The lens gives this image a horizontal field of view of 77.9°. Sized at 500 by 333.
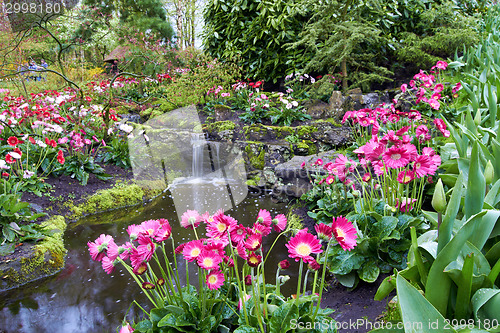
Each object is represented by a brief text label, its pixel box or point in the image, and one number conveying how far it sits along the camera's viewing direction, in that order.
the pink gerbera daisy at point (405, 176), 1.67
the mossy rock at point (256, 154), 4.68
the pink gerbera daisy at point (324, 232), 0.95
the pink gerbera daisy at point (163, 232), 1.06
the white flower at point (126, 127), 4.21
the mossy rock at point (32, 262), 2.53
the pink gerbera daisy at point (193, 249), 1.01
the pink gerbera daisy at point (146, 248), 1.00
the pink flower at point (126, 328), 1.08
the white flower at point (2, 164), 2.69
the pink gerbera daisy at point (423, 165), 1.47
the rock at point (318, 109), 5.56
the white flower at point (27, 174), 3.20
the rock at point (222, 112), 6.04
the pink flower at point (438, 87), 3.43
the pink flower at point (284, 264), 1.02
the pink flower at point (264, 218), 1.09
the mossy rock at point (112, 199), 3.73
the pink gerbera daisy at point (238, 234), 1.03
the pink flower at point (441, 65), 4.00
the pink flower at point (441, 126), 2.22
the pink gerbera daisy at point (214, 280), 1.03
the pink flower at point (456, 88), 3.61
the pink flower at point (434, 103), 3.12
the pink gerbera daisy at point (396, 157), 1.39
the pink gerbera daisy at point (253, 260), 0.95
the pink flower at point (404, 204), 1.86
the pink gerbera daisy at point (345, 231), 0.95
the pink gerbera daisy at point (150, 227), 1.09
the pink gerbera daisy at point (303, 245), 0.92
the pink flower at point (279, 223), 1.10
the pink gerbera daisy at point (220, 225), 1.02
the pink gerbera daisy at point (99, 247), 1.03
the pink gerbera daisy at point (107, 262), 1.04
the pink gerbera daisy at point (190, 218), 1.12
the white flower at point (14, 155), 2.78
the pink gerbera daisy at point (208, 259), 0.97
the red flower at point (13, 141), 2.78
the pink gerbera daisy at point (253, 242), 0.94
